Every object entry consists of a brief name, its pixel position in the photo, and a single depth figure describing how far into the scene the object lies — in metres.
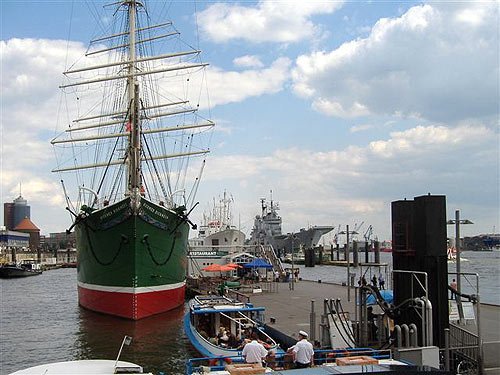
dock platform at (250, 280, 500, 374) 16.08
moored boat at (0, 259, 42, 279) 88.38
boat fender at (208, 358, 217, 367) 13.29
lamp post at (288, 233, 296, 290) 38.15
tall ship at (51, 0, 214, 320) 31.73
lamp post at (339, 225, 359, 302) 26.14
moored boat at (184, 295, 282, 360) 18.03
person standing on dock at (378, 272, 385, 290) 26.77
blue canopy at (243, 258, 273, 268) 40.22
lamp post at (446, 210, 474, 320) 18.30
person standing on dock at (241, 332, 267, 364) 11.83
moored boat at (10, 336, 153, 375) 10.10
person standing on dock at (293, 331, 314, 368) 12.01
